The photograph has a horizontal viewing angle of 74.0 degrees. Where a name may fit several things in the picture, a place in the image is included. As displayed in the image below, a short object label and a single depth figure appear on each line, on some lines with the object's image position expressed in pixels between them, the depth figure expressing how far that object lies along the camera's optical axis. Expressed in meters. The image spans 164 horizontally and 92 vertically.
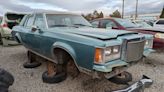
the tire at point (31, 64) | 3.28
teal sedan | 1.78
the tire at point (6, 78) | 2.00
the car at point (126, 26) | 3.27
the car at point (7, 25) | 5.30
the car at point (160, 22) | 7.92
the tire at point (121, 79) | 2.48
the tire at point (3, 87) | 1.98
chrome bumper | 1.69
